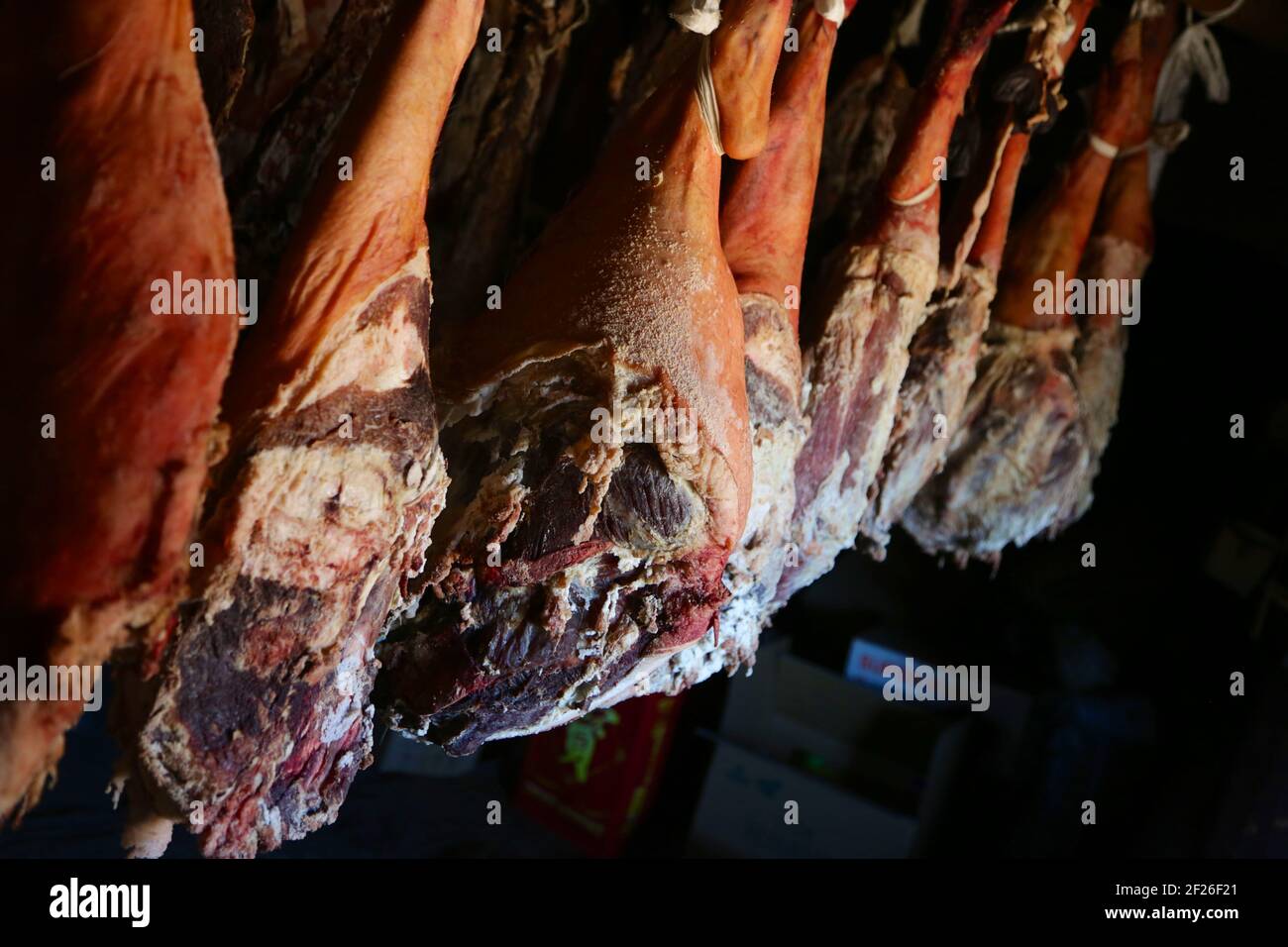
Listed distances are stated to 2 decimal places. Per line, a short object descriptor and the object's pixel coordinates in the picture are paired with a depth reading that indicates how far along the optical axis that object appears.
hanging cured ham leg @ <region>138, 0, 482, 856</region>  1.00
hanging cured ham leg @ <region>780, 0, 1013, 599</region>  1.76
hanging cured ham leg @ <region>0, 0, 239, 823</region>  0.83
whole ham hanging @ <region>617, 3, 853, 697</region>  1.53
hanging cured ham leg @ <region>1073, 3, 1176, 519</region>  2.30
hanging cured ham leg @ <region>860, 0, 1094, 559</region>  1.95
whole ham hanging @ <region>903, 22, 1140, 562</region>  2.16
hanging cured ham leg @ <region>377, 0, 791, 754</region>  1.26
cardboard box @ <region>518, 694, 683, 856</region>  4.12
